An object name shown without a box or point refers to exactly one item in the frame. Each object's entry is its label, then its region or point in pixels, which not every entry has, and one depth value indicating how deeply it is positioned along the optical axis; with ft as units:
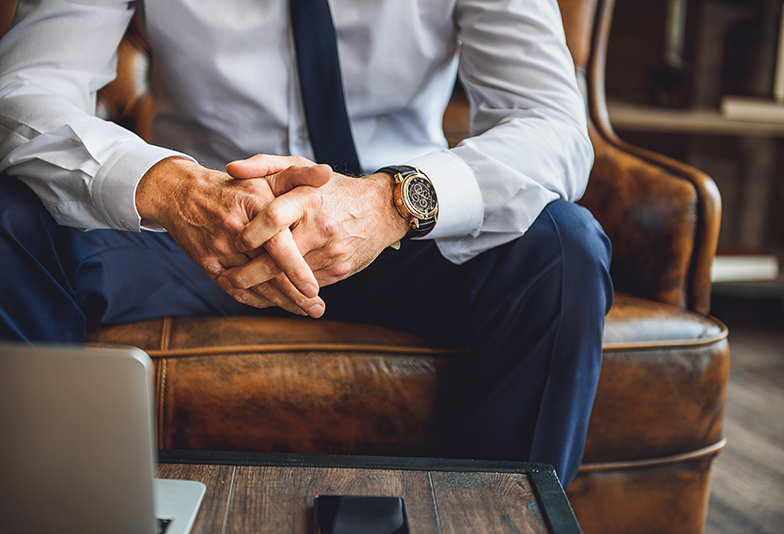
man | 2.36
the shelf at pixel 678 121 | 6.07
